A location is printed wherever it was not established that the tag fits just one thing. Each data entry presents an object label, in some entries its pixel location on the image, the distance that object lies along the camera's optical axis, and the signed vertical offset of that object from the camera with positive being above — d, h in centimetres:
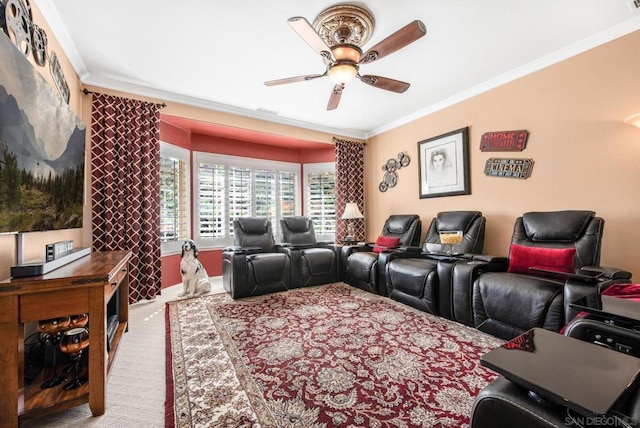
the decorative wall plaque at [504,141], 292 +88
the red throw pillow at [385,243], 371 -37
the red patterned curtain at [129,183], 298 +45
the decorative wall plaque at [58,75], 215 +126
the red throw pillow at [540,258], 212 -36
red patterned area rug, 136 -100
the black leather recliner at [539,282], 180 -50
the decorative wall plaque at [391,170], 439 +85
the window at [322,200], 521 +38
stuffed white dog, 335 -67
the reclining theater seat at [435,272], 251 -58
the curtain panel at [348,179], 494 +75
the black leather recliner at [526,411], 54 -45
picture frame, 347 +74
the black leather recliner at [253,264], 324 -56
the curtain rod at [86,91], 294 +147
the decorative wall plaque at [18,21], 150 +123
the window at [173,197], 374 +37
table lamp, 429 +9
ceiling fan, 186 +132
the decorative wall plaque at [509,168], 289 +56
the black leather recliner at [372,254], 340 -49
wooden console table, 123 -50
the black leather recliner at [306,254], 374 -51
